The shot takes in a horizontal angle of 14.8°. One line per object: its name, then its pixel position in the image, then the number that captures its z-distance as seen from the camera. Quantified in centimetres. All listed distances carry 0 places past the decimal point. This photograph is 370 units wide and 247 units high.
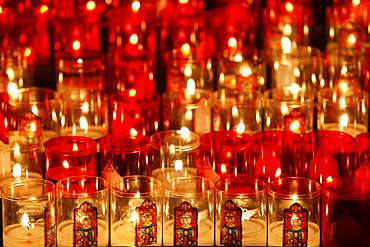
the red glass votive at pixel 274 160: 430
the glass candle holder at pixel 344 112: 492
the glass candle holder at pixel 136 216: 399
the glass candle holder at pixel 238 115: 482
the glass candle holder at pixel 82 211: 398
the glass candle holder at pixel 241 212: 399
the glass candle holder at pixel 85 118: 489
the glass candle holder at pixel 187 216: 401
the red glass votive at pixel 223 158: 432
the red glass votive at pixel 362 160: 437
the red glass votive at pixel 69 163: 429
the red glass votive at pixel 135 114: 483
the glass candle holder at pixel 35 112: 482
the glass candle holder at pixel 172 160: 439
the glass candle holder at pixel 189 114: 483
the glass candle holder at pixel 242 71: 529
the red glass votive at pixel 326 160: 432
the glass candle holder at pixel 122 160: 431
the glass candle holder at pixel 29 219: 394
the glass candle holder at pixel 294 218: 397
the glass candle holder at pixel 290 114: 484
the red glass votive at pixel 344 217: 402
